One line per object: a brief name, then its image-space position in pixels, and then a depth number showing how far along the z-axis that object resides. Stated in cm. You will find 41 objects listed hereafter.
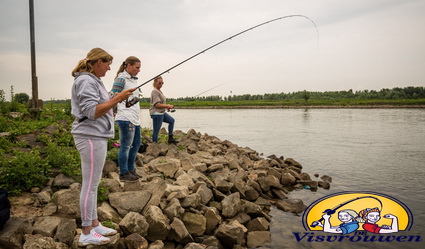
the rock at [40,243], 301
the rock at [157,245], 349
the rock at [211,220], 452
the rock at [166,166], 597
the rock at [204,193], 506
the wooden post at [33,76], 873
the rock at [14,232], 303
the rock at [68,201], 382
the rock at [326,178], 817
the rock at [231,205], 495
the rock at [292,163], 980
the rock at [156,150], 708
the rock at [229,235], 416
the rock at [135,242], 341
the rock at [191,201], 460
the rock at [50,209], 377
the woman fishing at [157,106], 755
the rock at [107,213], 378
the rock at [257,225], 487
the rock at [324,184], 759
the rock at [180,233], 391
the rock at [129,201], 415
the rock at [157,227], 381
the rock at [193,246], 366
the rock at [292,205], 590
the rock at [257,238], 445
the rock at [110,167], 534
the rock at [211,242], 400
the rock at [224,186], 591
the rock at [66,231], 325
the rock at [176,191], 461
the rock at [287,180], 768
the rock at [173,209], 418
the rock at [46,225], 330
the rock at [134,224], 361
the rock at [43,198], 400
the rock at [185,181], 546
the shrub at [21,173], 415
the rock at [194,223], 428
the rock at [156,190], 432
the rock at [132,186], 466
